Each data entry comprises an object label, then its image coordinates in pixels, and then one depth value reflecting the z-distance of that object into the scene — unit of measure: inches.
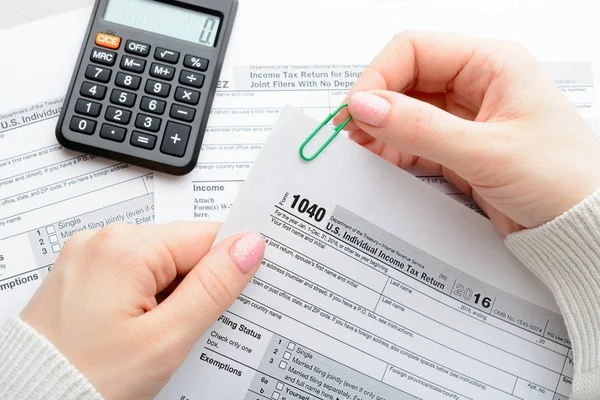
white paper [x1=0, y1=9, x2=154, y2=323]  19.3
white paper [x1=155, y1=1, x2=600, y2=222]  19.9
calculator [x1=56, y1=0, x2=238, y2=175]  19.2
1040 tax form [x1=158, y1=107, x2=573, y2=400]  17.1
